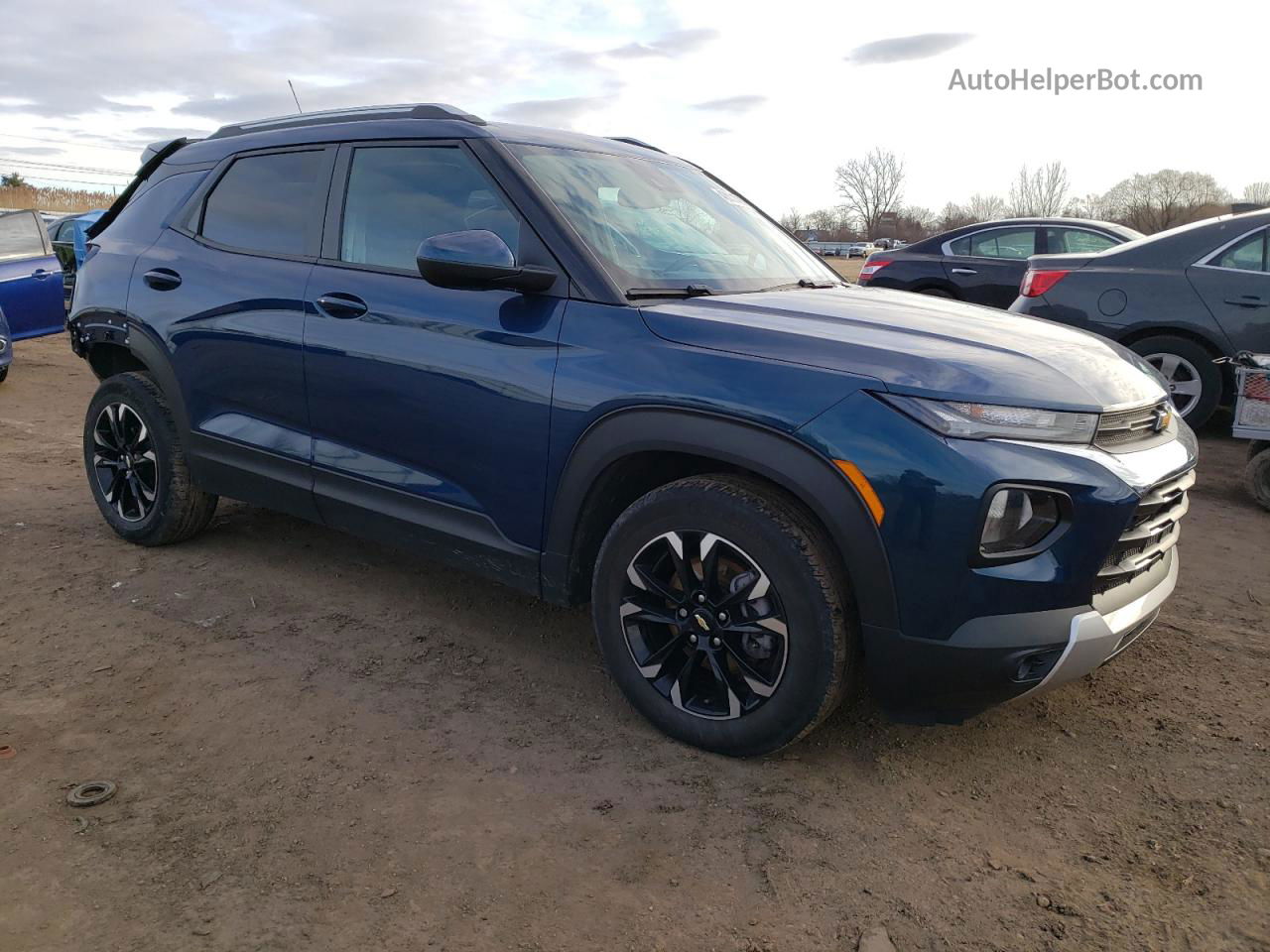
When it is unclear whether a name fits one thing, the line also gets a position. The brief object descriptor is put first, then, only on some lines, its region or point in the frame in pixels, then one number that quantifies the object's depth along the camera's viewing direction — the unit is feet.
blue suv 8.11
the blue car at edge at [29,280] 31.89
